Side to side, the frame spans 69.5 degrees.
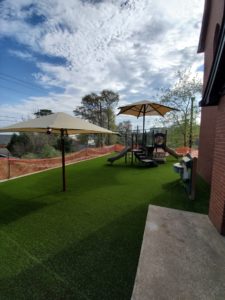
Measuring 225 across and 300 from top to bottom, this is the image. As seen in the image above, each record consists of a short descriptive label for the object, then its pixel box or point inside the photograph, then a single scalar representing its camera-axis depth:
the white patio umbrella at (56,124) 3.48
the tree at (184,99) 14.38
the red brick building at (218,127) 2.46
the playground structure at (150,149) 9.10
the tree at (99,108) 20.34
